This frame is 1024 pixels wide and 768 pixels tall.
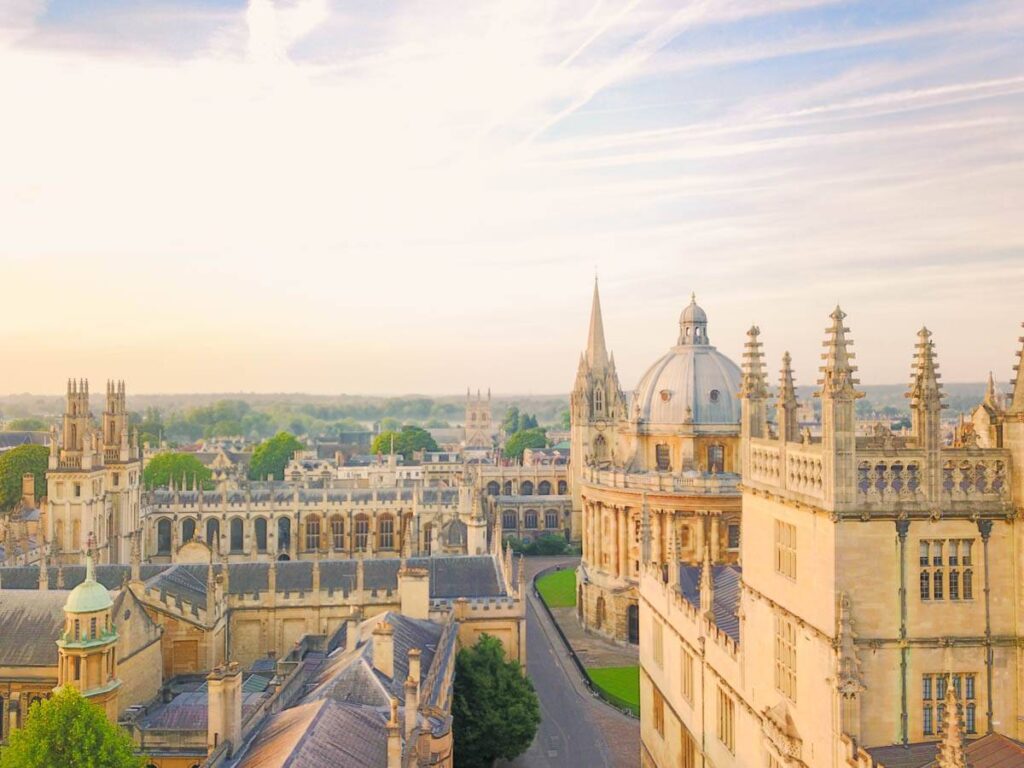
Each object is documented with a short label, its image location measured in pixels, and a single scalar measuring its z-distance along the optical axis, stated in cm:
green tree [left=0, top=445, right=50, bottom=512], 8575
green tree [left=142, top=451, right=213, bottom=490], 10312
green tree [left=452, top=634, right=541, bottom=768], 3303
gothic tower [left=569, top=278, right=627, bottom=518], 8106
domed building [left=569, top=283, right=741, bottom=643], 5206
